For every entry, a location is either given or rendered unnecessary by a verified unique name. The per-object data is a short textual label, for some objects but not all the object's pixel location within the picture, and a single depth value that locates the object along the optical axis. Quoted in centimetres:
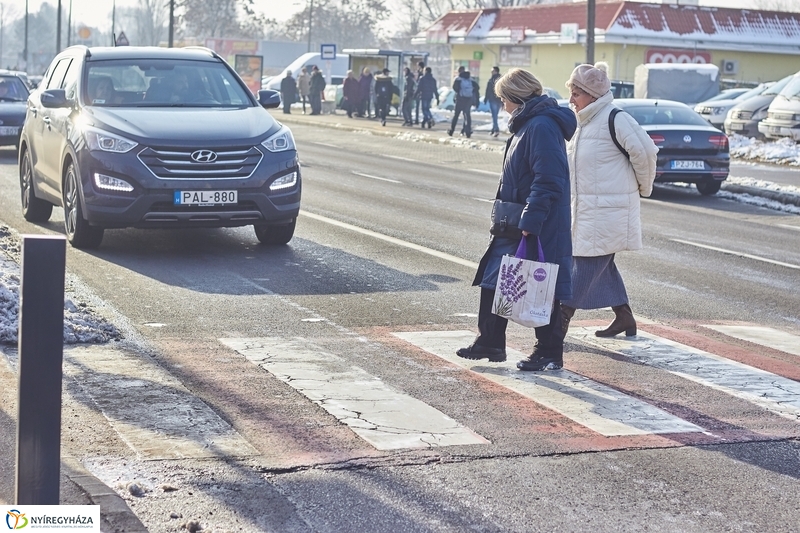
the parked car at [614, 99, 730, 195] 1866
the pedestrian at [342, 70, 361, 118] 4284
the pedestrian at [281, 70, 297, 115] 4697
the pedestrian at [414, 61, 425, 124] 3764
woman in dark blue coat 647
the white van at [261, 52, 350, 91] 5655
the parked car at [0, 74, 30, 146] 2167
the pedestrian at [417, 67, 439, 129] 3594
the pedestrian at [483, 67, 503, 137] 3306
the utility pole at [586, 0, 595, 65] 2637
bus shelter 4565
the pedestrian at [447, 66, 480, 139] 3219
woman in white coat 721
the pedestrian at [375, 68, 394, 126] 3850
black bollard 341
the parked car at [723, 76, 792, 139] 3122
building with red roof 5097
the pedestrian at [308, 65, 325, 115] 4424
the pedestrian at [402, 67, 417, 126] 3738
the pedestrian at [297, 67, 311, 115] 4725
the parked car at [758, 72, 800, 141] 2700
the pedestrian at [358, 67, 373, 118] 4269
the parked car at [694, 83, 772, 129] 3553
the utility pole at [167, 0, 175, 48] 4741
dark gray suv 1027
